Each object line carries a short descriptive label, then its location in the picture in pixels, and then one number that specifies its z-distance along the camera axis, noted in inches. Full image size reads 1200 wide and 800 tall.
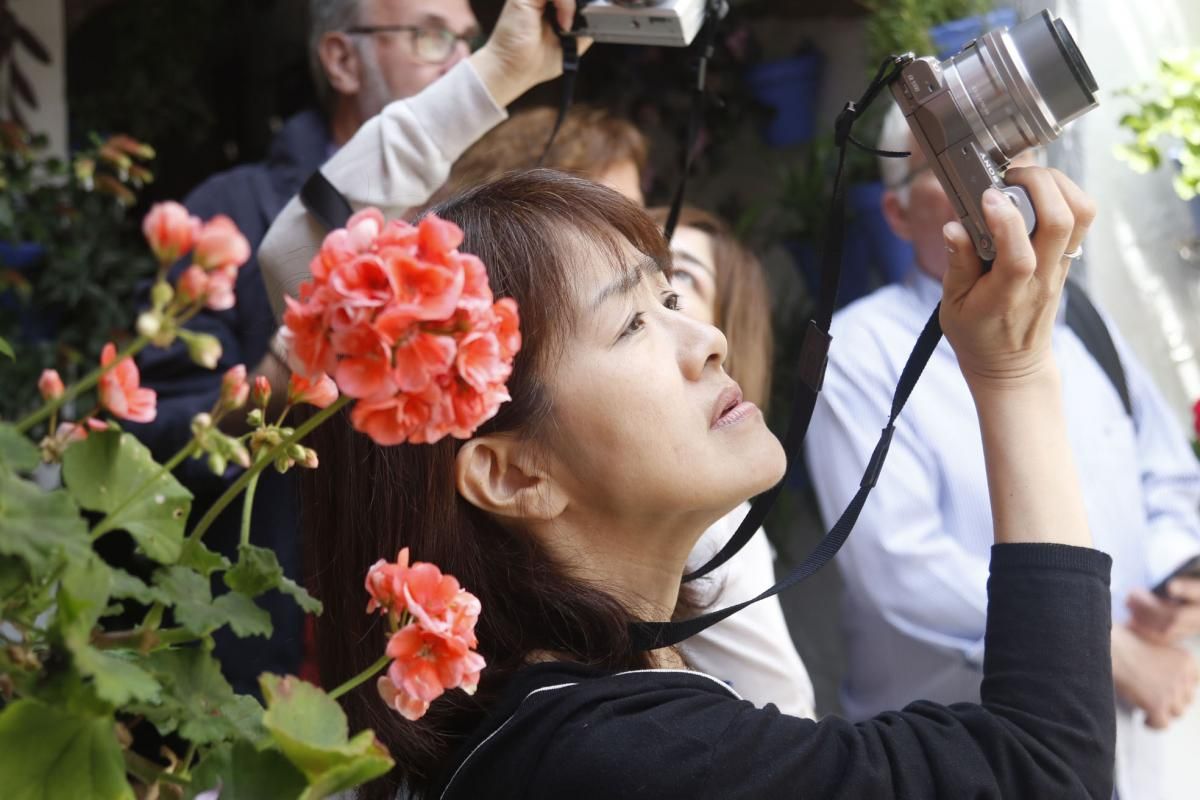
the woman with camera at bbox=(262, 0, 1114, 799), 77.9
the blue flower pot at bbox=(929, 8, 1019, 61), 119.2
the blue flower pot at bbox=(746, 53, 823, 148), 159.7
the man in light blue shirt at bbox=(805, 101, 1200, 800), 103.7
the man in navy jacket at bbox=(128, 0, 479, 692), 97.3
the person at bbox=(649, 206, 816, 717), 92.4
